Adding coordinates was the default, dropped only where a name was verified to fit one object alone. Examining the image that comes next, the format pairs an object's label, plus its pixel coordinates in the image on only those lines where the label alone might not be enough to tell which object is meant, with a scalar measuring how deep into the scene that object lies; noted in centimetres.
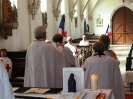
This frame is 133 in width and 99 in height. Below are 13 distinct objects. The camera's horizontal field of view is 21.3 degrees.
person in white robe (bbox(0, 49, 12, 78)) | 823
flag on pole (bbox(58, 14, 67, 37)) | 1563
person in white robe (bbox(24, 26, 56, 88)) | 621
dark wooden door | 2462
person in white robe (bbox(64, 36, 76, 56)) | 1153
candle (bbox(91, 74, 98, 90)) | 393
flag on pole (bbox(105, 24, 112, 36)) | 2394
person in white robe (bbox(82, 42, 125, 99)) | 518
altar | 386
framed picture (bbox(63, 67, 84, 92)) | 402
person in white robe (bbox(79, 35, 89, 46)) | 1479
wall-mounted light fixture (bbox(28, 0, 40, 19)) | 1327
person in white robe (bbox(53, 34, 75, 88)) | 653
